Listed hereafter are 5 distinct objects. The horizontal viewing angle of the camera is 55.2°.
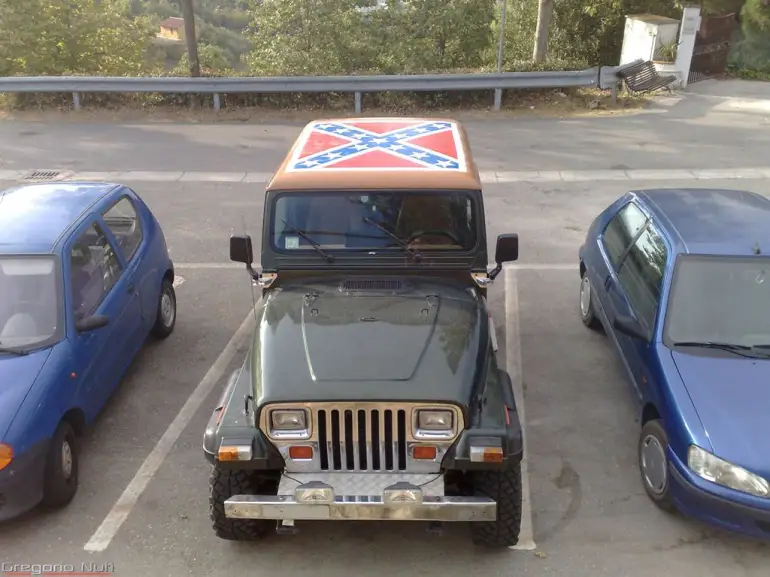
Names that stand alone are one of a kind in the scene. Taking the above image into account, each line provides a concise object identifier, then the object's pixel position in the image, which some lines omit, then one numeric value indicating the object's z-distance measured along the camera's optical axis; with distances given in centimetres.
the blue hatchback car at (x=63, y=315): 480
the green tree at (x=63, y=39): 1873
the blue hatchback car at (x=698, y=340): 440
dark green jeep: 411
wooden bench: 1591
